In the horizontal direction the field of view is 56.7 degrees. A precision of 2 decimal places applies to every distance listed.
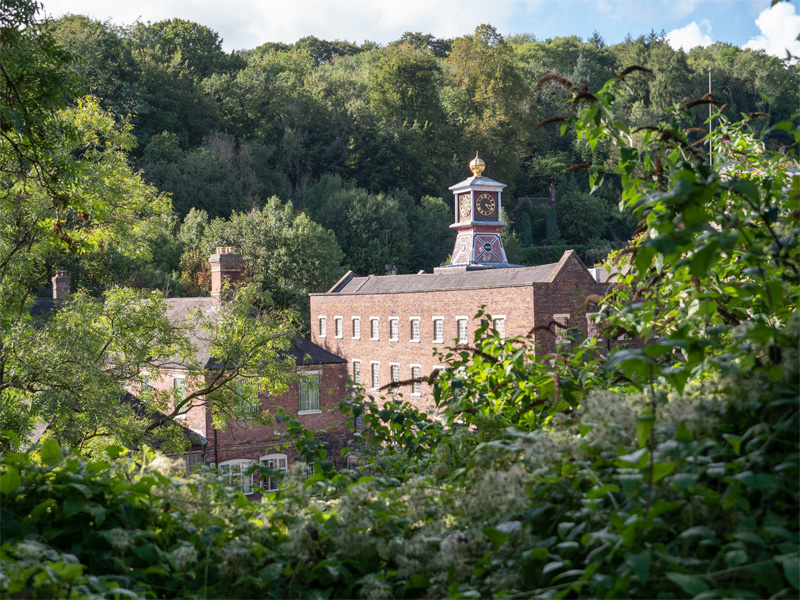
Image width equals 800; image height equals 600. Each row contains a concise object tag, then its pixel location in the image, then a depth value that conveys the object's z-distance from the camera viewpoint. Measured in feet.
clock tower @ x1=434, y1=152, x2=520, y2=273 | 142.20
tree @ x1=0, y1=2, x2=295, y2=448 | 51.98
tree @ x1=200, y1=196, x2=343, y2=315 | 157.58
